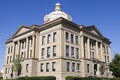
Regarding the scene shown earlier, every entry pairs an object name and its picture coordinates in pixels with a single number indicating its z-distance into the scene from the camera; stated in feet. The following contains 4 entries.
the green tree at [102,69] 89.02
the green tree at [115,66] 76.83
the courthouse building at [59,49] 73.43
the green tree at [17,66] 84.25
